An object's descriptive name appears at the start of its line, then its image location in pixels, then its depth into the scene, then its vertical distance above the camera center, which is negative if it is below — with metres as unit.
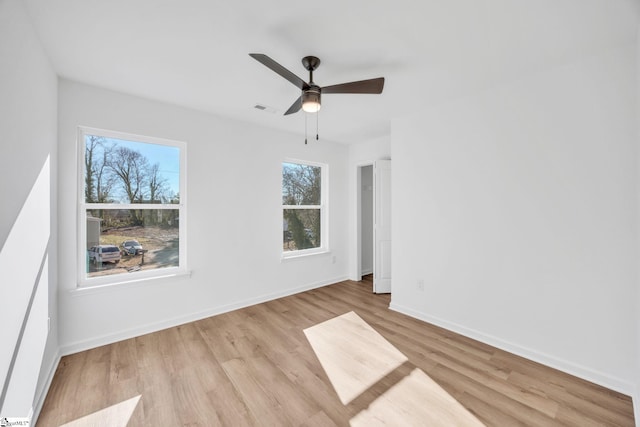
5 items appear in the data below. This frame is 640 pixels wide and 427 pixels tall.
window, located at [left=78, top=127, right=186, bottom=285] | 2.69 +0.07
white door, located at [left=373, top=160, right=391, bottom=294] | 4.34 -0.25
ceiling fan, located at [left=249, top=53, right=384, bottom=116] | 2.04 +0.97
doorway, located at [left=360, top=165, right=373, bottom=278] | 5.46 -0.14
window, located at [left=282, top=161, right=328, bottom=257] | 4.34 +0.06
